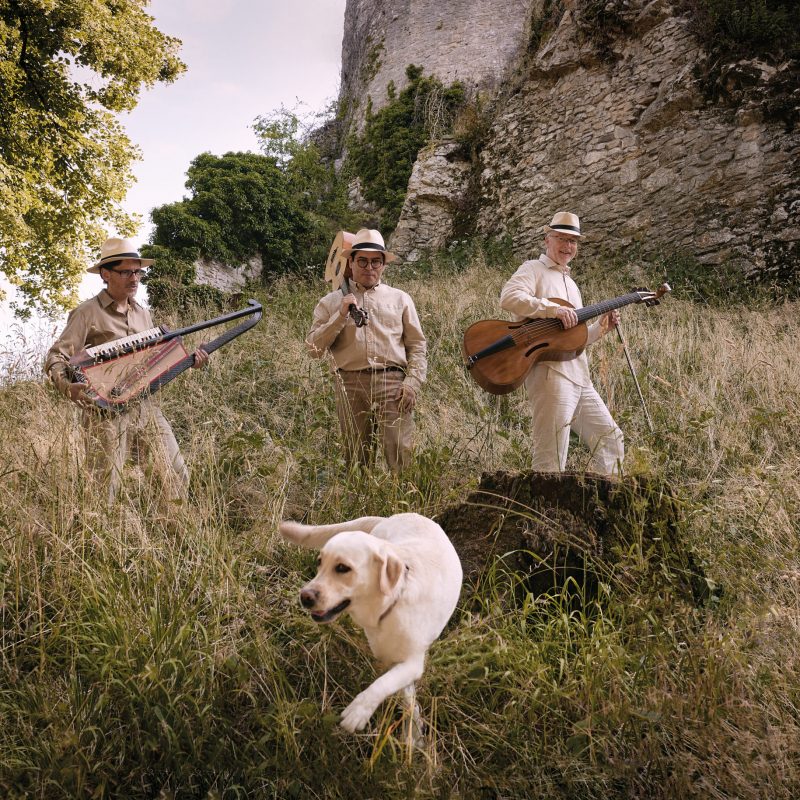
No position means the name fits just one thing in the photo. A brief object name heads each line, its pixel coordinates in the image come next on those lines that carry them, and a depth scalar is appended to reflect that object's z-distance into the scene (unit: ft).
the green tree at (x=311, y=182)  53.83
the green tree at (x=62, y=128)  37.01
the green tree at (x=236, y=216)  47.65
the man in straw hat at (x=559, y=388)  13.42
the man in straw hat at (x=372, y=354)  13.94
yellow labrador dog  5.04
